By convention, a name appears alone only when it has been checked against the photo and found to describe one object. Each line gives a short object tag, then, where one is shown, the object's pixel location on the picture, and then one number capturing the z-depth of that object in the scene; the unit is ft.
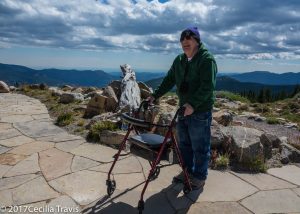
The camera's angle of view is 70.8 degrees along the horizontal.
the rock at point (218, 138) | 16.26
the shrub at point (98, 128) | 18.23
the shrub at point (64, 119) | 22.14
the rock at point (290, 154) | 16.28
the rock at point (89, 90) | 42.85
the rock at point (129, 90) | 24.66
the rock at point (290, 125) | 39.58
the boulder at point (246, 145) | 15.05
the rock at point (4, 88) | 42.11
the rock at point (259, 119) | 41.97
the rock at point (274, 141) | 17.26
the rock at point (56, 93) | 36.34
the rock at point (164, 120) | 17.97
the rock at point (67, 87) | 46.70
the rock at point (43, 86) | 44.27
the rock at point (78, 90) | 42.32
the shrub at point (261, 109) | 61.32
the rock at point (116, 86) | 28.50
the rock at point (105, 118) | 20.03
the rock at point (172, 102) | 39.65
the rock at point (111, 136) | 17.28
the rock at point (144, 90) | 30.75
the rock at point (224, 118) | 21.86
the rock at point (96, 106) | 24.60
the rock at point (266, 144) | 16.19
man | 10.60
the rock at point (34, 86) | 44.89
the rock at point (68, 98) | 31.61
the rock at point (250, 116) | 43.66
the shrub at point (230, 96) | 84.46
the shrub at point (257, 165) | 14.61
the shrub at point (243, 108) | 60.73
